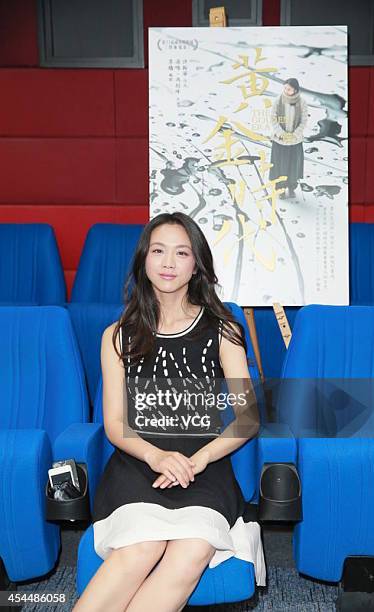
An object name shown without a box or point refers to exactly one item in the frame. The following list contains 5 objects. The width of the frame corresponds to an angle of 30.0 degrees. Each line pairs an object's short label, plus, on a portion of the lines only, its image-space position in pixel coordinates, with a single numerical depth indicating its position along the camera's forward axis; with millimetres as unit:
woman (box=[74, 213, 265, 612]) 1316
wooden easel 2486
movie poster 2518
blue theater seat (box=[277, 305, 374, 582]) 1736
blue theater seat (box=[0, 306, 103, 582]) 1532
